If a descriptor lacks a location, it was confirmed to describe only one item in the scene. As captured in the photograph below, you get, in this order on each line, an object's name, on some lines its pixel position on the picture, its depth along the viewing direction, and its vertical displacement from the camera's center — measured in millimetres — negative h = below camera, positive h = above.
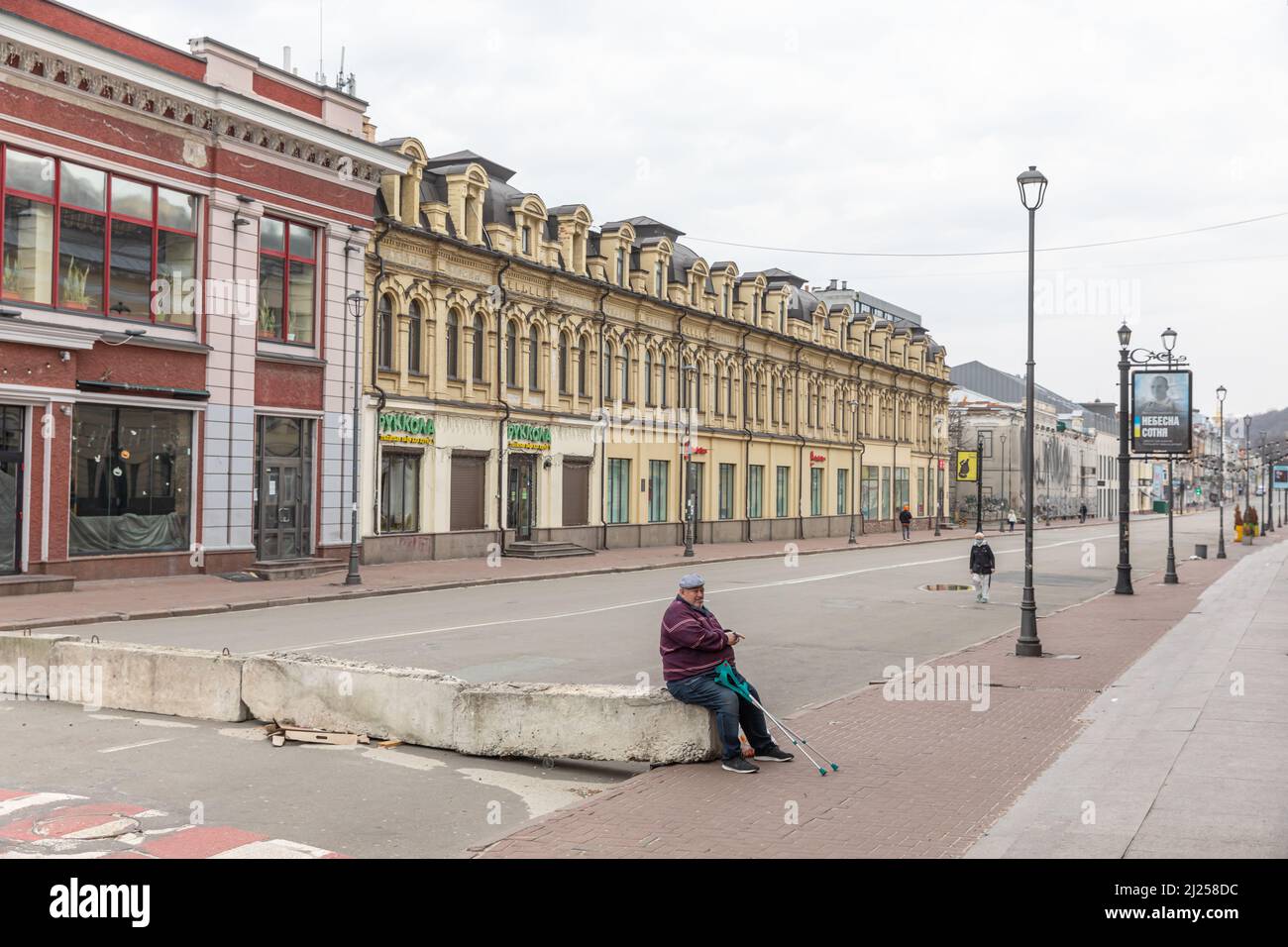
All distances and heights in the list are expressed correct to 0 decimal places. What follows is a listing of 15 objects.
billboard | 29266 +2348
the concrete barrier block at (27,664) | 12047 -1831
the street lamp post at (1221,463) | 45750 +2106
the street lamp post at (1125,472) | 27609 +752
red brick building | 23000 +4326
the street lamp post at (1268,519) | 80138 -1183
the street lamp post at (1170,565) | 31467 -1752
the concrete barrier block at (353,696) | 10164 -1845
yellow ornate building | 33938 +4239
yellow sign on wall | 84188 +2628
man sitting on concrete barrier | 9336 -1464
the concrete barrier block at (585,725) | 9422 -1897
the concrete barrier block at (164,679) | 11078 -1842
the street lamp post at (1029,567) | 16375 -997
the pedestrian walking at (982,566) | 24859 -1426
